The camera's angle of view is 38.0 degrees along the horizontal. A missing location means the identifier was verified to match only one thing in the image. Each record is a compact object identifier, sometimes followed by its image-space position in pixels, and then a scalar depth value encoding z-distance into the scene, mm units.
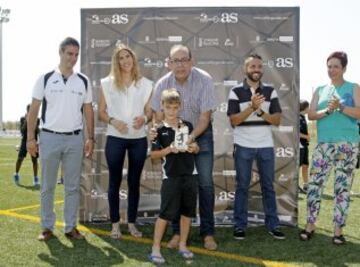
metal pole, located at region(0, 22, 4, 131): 57688
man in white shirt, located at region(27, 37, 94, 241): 5309
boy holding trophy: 4656
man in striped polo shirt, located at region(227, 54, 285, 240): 5547
